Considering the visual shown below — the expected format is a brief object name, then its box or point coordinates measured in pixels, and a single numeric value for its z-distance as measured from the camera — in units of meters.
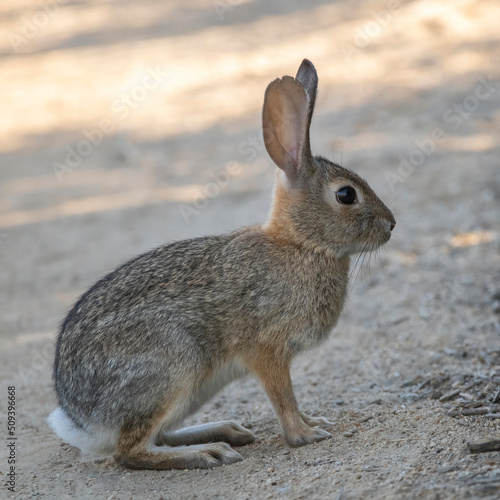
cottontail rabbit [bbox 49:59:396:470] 9.58
